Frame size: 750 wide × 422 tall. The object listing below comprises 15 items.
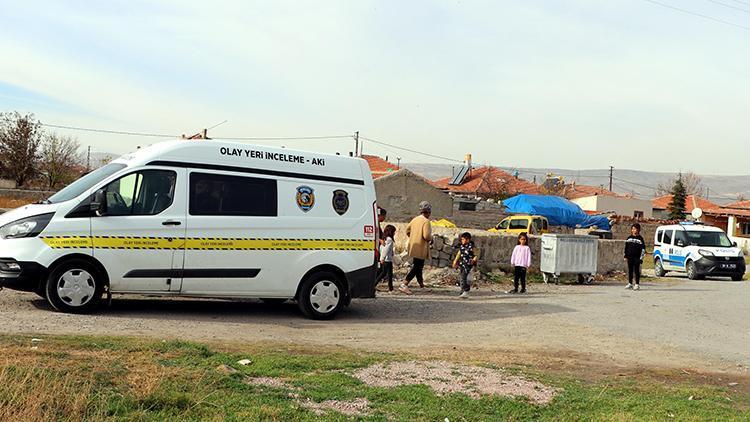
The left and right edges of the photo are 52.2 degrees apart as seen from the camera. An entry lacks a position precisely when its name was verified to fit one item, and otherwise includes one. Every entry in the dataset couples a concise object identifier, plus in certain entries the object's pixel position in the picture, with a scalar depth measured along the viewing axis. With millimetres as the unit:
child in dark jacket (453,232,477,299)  14359
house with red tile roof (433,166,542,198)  59116
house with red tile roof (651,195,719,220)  73006
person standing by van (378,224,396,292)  14401
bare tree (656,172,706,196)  102981
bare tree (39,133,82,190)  41812
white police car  23609
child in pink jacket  15477
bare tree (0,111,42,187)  42969
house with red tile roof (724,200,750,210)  68481
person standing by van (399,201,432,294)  14250
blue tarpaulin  39781
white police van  9422
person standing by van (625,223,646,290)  17453
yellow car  30438
